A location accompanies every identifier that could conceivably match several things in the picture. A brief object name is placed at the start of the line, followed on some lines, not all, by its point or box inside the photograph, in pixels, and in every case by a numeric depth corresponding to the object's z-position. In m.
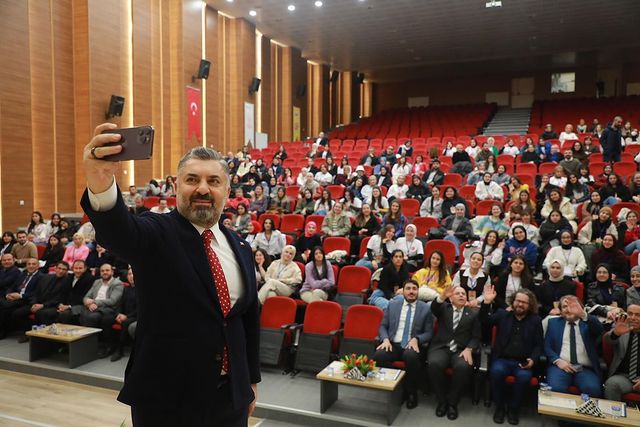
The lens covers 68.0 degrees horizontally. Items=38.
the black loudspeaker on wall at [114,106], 9.22
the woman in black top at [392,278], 4.88
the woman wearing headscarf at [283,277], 5.04
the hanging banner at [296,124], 15.96
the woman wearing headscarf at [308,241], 6.27
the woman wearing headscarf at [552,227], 5.53
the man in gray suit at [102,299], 5.14
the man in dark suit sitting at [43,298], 5.49
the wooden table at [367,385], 3.48
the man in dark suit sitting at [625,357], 3.38
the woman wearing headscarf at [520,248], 5.20
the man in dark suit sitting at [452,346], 3.70
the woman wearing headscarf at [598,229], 5.41
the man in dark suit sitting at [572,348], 3.53
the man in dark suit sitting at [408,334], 3.86
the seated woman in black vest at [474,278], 4.53
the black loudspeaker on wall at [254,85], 13.50
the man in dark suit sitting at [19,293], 5.60
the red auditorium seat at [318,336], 4.29
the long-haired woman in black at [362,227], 6.48
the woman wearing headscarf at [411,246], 5.56
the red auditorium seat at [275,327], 4.43
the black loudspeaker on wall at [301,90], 16.12
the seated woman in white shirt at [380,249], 5.58
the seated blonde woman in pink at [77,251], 6.53
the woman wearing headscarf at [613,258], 4.84
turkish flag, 11.31
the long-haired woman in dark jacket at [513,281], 4.43
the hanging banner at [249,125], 13.42
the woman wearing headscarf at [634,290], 4.07
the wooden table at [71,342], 4.61
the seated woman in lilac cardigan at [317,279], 5.04
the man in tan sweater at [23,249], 6.72
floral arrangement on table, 3.58
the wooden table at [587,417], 2.93
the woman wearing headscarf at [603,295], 4.16
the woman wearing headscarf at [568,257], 4.86
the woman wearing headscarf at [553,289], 4.36
